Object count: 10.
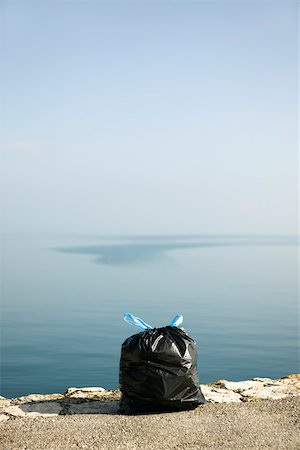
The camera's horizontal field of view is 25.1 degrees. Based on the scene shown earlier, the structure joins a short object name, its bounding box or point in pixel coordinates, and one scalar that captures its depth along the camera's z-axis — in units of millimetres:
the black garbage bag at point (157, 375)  4582
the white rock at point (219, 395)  4977
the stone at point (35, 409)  4738
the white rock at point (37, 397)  5141
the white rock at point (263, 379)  5570
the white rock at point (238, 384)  5328
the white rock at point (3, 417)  4598
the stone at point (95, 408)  4777
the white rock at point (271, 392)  5109
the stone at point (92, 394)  5172
